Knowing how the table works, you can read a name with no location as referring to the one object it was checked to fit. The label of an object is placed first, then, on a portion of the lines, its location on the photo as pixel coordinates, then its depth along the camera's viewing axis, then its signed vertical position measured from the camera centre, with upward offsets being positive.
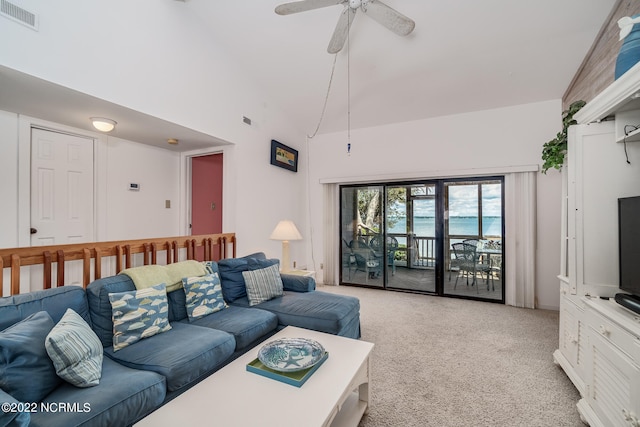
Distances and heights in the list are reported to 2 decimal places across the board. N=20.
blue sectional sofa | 1.23 -0.85
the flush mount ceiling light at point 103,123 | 2.67 +0.88
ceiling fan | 2.19 +1.63
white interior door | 2.69 +0.26
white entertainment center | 1.51 -0.20
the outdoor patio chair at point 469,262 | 4.17 -0.72
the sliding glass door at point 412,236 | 4.44 -0.36
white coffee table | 1.17 -0.86
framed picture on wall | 4.30 +0.95
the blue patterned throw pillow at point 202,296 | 2.32 -0.70
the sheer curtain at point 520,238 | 3.71 -0.32
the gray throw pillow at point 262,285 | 2.71 -0.70
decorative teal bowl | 1.50 -0.81
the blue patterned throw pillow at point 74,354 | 1.34 -0.70
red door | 4.10 +0.30
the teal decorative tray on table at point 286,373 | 1.41 -0.83
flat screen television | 1.59 -0.21
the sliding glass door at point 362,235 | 4.83 -0.36
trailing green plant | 2.37 +0.60
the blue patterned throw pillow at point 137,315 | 1.83 -0.69
